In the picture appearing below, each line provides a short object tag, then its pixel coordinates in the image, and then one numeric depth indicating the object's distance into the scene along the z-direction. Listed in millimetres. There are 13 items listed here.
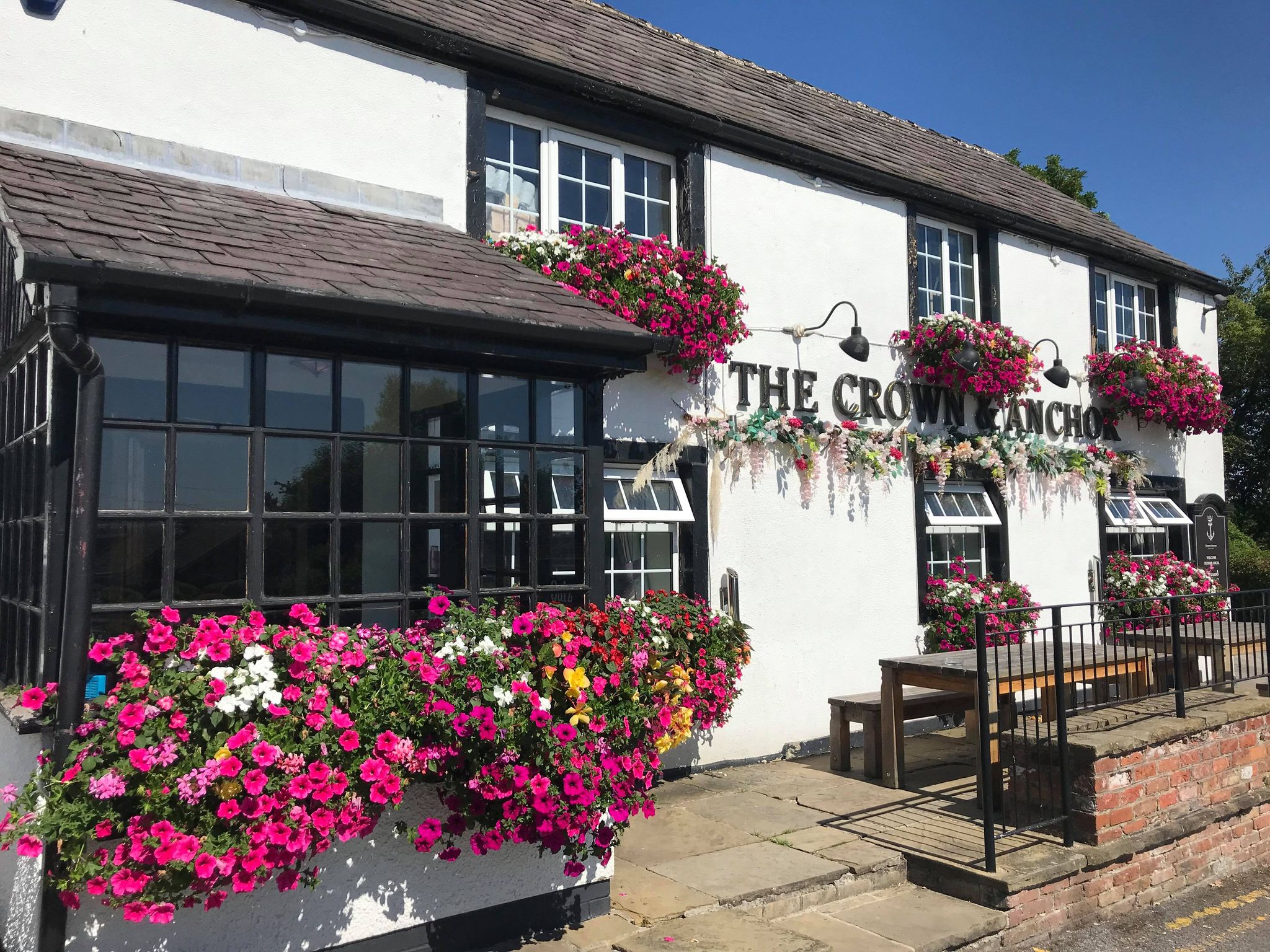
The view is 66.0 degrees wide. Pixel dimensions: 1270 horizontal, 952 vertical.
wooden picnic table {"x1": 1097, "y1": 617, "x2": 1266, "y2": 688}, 7402
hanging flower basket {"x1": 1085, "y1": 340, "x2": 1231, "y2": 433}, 11219
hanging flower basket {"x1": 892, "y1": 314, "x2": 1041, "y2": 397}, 9336
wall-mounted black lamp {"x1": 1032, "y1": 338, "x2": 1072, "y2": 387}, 10641
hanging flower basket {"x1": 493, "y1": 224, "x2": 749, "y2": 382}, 6867
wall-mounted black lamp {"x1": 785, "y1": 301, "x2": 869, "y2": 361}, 8773
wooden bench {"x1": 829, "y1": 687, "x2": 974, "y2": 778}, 7484
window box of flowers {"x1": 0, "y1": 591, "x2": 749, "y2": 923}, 3596
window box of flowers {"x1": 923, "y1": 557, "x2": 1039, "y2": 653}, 9133
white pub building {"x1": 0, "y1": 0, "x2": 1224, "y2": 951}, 4227
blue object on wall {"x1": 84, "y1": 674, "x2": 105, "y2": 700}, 3955
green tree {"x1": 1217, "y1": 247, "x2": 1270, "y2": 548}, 19594
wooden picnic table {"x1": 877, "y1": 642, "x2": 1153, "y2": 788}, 6480
